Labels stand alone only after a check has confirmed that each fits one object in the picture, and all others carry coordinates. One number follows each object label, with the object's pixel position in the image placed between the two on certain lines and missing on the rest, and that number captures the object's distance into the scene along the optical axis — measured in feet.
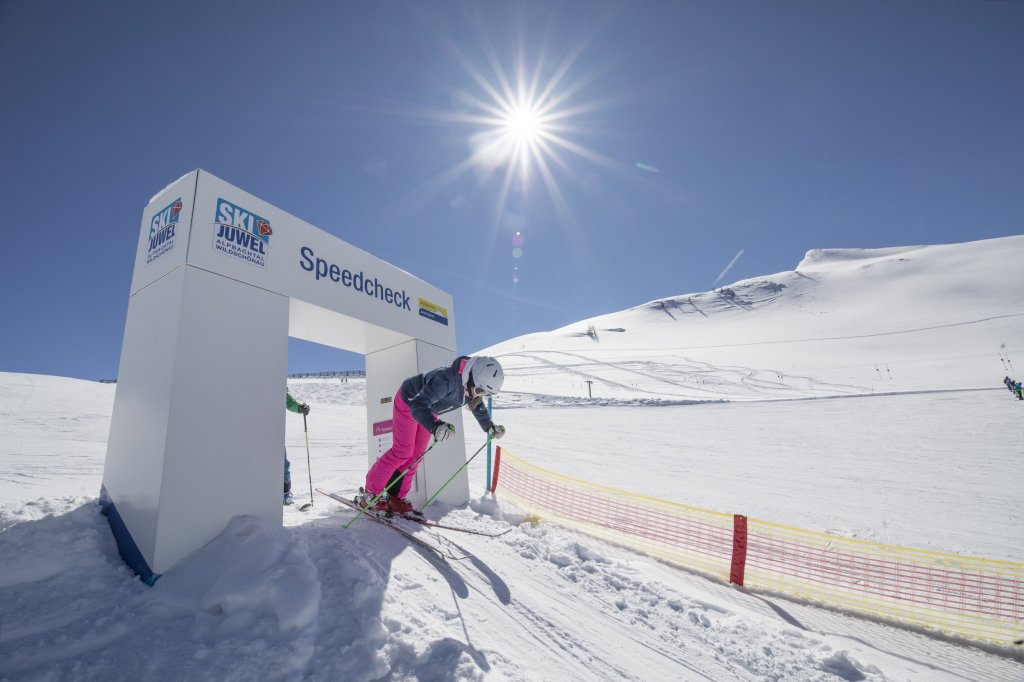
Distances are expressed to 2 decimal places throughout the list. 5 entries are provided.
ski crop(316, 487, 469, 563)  13.33
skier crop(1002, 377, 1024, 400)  61.87
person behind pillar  21.02
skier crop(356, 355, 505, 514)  15.06
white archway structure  10.55
